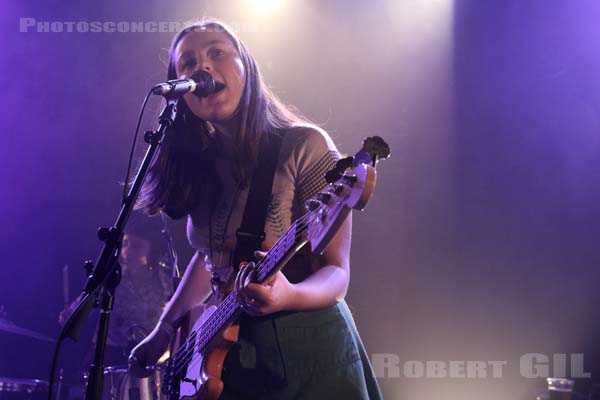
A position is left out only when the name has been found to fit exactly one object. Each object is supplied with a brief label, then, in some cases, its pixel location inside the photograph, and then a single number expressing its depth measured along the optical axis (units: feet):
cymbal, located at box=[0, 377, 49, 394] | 14.84
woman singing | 6.17
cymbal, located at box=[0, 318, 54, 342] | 14.19
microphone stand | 5.96
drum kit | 12.26
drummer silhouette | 14.67
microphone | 6.94
